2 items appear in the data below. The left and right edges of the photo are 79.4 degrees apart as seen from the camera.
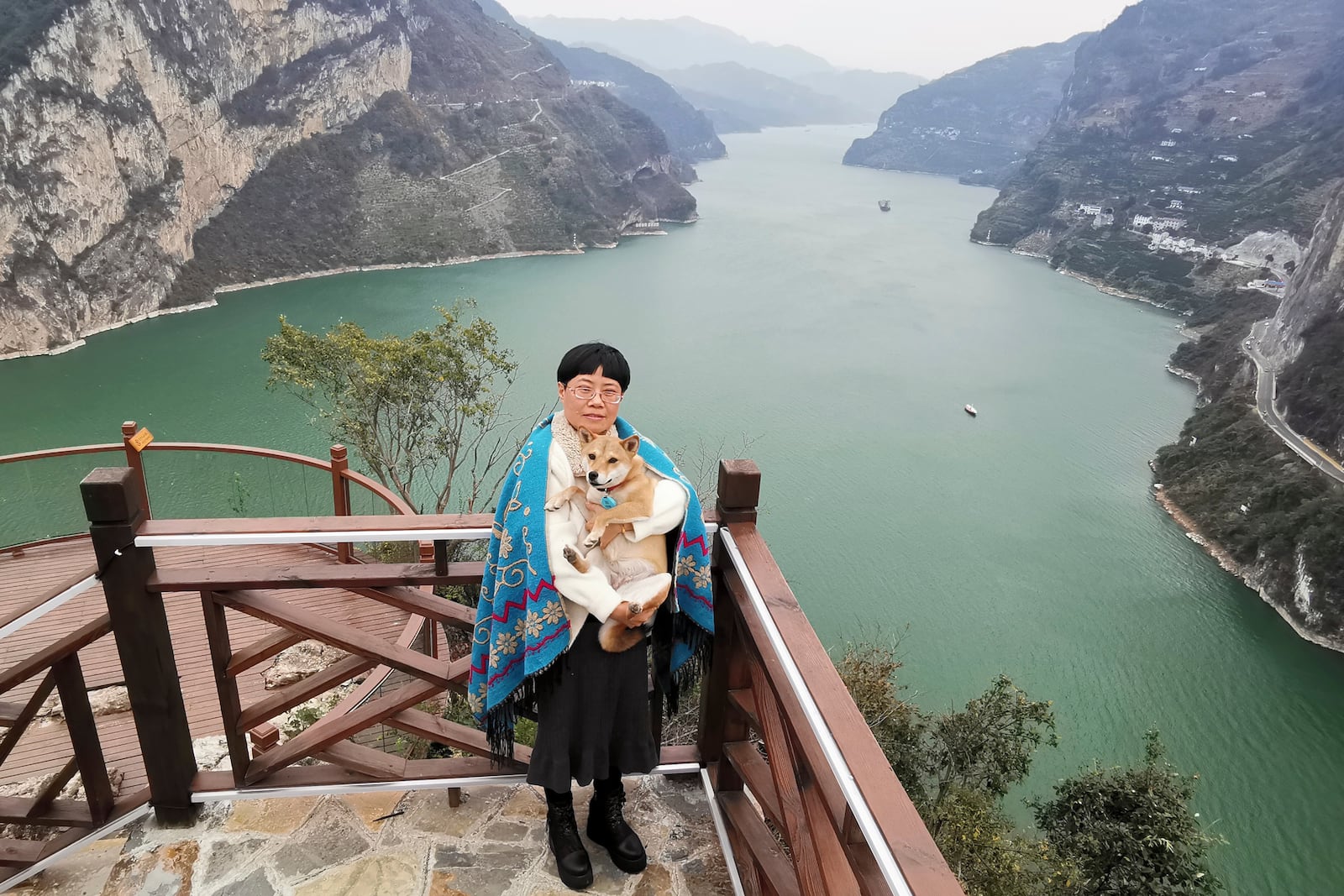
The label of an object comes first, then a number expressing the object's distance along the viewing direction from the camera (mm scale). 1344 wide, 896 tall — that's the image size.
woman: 1498
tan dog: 1508
